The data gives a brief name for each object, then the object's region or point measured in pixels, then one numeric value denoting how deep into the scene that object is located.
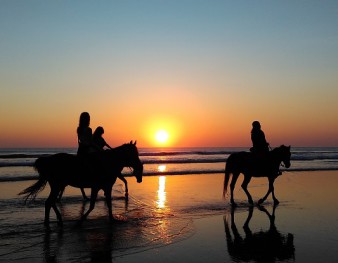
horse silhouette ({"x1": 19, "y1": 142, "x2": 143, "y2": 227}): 8.63
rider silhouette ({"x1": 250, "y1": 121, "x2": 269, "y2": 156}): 12.15
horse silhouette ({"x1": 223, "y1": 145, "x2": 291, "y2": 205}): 12.30
